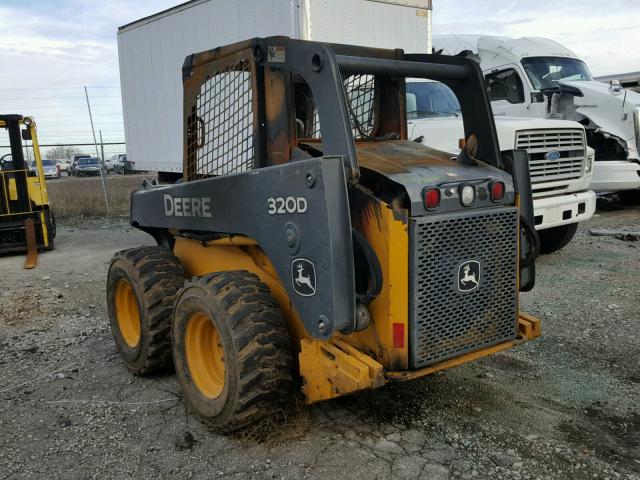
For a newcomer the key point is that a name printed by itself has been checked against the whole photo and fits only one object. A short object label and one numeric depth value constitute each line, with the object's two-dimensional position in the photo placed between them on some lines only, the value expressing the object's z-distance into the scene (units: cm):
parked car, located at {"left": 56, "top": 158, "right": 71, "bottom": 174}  3583
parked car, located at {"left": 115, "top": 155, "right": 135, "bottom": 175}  3438
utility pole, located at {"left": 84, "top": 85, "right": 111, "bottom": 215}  1550
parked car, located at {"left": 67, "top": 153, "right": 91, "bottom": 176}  3356
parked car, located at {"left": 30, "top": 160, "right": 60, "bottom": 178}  3358
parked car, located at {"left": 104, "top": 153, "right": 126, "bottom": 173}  3689
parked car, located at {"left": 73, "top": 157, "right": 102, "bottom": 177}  3303
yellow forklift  1023
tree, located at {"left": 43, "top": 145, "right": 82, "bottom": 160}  3953
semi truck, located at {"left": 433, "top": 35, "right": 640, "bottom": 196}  1077
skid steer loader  300
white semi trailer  858
